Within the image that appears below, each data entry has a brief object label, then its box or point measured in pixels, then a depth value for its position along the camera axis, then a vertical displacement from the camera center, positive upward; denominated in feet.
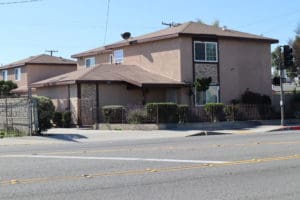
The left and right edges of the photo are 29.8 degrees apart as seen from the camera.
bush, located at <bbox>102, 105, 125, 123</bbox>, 102.27 +0.05
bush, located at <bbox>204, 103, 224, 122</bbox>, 105.70 +0.20
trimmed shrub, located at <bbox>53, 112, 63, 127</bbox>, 112.16 -0.67
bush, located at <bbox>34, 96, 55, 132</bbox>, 87.81 +0.48
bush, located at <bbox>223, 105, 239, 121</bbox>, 108.06 -0.26
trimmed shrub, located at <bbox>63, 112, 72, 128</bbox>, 111.86 -0.90
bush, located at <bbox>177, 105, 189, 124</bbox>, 101.76 -0.22
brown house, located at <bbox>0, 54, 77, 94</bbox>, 162.61 +13.76
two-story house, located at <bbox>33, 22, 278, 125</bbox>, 115.24 +8.98
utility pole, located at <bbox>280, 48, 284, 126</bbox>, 101.45 +4.75
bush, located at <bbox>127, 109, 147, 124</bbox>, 100.17 -0.55
